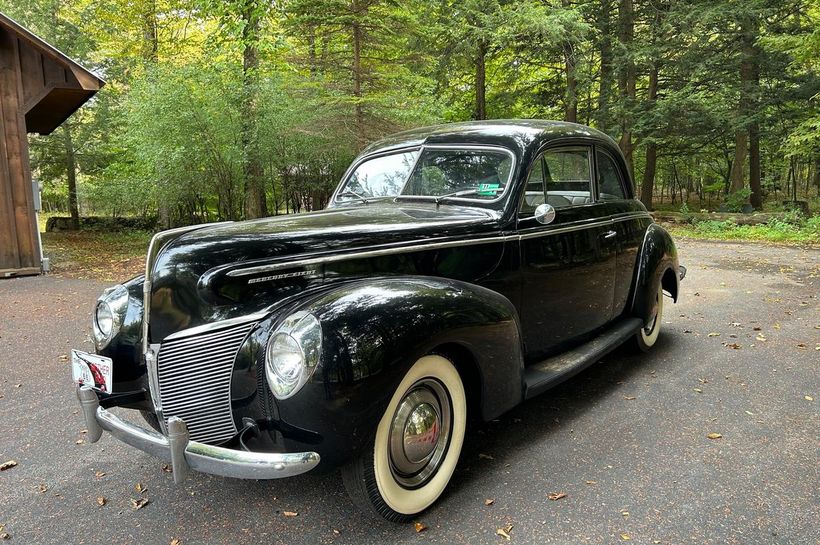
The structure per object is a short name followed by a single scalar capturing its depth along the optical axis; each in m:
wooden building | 8.90
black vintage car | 2.00
